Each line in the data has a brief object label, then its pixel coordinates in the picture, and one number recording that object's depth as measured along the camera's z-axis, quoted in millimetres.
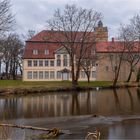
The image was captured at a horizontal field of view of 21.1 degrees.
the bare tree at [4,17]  51188
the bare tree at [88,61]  80438
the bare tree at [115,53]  86444
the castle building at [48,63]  94062
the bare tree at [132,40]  75500
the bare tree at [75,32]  68438
